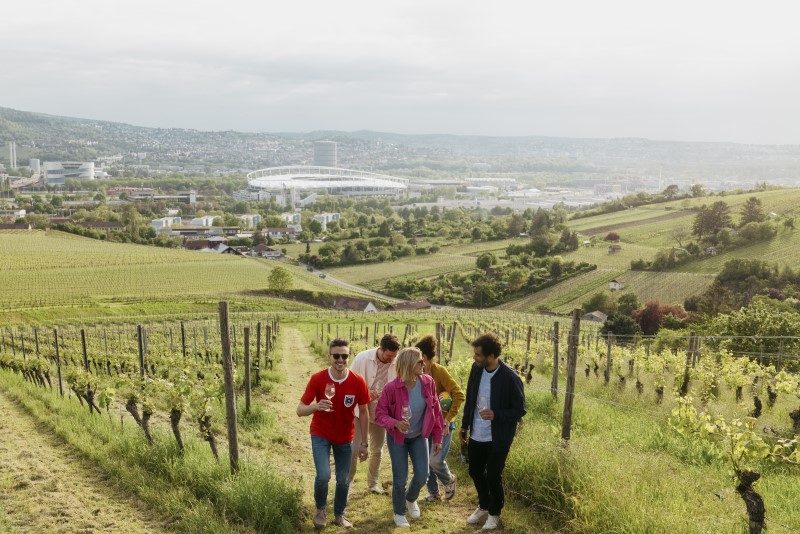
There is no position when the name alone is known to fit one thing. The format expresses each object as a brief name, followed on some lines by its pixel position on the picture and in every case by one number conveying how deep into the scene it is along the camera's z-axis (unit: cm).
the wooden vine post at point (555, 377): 867
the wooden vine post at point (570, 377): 679
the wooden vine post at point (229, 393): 634
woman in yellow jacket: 610
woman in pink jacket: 547
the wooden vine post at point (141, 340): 1165
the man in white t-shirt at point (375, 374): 611
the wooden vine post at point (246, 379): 952
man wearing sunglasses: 558
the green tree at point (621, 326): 4012
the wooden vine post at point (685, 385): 1115
